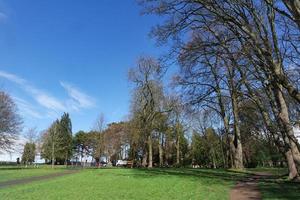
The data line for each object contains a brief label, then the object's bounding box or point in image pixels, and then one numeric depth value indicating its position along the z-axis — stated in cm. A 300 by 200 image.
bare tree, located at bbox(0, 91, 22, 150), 2873
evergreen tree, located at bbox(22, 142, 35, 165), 4368
